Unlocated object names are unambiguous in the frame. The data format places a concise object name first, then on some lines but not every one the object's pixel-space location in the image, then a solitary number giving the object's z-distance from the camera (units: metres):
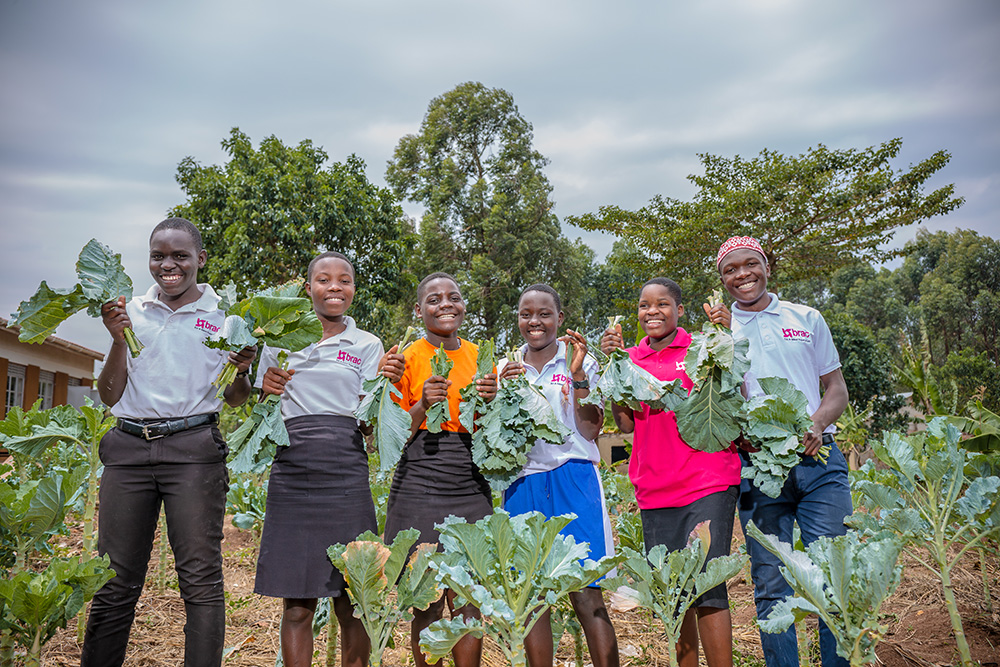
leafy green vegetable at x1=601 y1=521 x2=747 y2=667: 2.23
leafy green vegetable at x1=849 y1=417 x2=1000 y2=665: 2.47
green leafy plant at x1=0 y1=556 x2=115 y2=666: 2.49
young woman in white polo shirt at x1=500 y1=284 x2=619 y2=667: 2.63
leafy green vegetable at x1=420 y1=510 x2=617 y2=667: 1.93
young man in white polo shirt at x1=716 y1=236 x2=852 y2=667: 2.70
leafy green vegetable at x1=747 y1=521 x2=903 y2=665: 1.83
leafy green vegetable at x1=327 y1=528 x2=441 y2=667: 2.19
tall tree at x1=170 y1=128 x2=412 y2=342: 12.18
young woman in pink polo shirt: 2.58
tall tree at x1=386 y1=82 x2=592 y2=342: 20.16
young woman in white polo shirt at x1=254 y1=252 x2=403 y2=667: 2.63
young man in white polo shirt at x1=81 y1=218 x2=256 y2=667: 2.58
